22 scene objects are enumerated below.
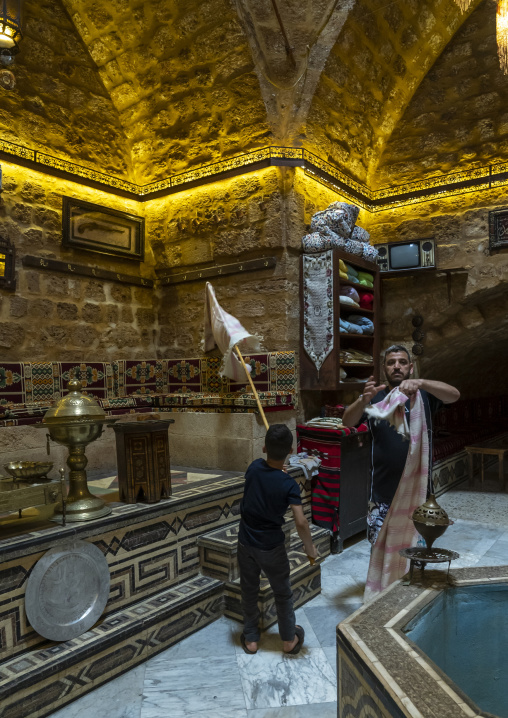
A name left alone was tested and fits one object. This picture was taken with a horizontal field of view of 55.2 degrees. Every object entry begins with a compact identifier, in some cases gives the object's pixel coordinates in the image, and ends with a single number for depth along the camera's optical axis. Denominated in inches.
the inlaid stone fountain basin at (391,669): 43.9
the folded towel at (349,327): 180.7
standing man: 111.0
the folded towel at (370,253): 193.1
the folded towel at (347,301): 179.0
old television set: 197.5
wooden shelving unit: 173.3
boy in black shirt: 96.0
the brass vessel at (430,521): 73.2
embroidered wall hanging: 174.4
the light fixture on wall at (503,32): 143.2
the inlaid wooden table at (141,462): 120.1
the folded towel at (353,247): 185.3
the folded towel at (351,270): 184.9
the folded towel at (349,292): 184.1
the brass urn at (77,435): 106.4
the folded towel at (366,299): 197.0
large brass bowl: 110.0
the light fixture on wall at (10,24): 113.7
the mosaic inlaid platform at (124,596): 85.1
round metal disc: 91.4
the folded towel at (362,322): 191.8
